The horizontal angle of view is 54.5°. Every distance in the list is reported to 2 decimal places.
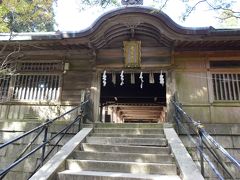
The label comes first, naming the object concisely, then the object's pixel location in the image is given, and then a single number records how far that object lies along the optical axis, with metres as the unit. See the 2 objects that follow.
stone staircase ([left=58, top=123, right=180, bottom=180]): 4.71
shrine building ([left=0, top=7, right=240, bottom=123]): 8.45
